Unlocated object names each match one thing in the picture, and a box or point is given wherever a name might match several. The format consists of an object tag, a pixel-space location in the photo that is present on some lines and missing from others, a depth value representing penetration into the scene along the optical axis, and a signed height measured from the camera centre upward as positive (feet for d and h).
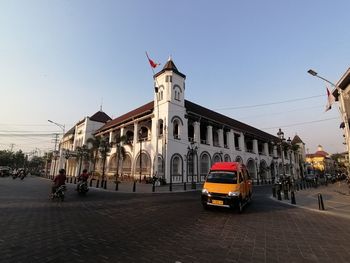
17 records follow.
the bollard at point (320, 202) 37.59 -4.86
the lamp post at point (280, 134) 75.29 +14.21
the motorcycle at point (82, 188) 52.70 -3.61
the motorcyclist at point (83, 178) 53.88 -1.18
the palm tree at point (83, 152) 135.21 +13.74
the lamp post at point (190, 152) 108.58 +11.56
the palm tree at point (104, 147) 110.01 +13.49
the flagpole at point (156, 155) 102.83 +9.19
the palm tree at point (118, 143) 106.52 +15.37
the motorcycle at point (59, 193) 41.09 -3.80
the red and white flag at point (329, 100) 60.73 +21.33
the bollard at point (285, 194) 53.98 -4.87
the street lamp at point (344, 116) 71.61 +19.66
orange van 31.45 -1.95
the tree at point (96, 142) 112.68 +16.40
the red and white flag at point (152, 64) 101.24 +51.75
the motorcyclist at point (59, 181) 41.64 -1.52
